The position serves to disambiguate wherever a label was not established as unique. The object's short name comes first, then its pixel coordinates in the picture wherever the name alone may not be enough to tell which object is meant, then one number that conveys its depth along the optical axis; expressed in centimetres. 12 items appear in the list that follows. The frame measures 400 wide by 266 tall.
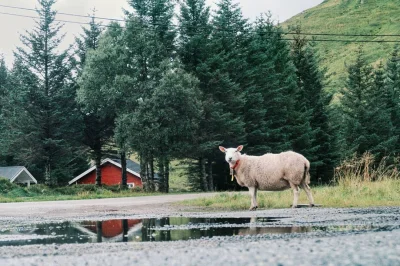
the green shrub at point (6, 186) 3683
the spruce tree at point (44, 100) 5191
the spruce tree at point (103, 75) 4737
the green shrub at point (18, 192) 3540
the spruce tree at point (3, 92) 6208
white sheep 1611
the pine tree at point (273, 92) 5016
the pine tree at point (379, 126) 5681
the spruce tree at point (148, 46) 4569
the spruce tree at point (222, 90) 4625
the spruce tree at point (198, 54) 4668
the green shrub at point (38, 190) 4009
